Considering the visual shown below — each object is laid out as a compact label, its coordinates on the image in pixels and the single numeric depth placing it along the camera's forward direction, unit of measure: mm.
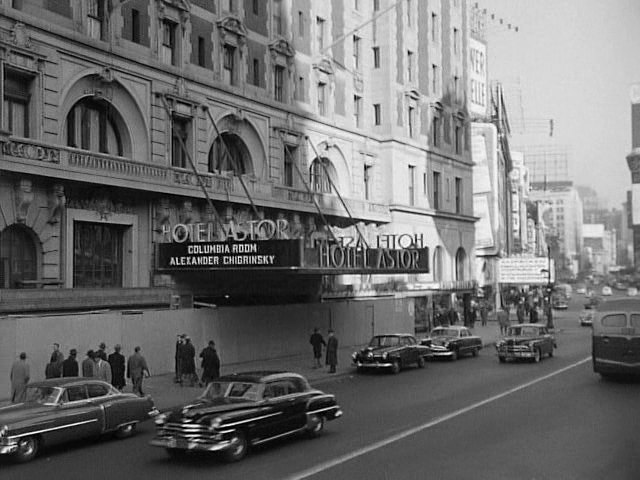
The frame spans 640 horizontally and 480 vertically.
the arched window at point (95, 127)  28578
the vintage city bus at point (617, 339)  23516
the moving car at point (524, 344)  31219
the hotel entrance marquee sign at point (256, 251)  27781
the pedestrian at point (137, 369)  21750
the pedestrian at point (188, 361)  24172
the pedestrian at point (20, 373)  19906
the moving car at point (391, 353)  28688
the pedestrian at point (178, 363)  24483
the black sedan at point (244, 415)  13383
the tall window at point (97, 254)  28062
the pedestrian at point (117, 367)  21969
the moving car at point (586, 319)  59703
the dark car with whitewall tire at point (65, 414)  13977
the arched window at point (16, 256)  25156
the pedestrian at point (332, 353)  28734
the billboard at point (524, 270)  71812
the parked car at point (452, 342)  33531
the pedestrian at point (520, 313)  56562
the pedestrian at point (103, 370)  20547
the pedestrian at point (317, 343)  29953
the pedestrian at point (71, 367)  20562
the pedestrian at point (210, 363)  23906
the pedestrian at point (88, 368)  20891
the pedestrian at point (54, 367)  20719
